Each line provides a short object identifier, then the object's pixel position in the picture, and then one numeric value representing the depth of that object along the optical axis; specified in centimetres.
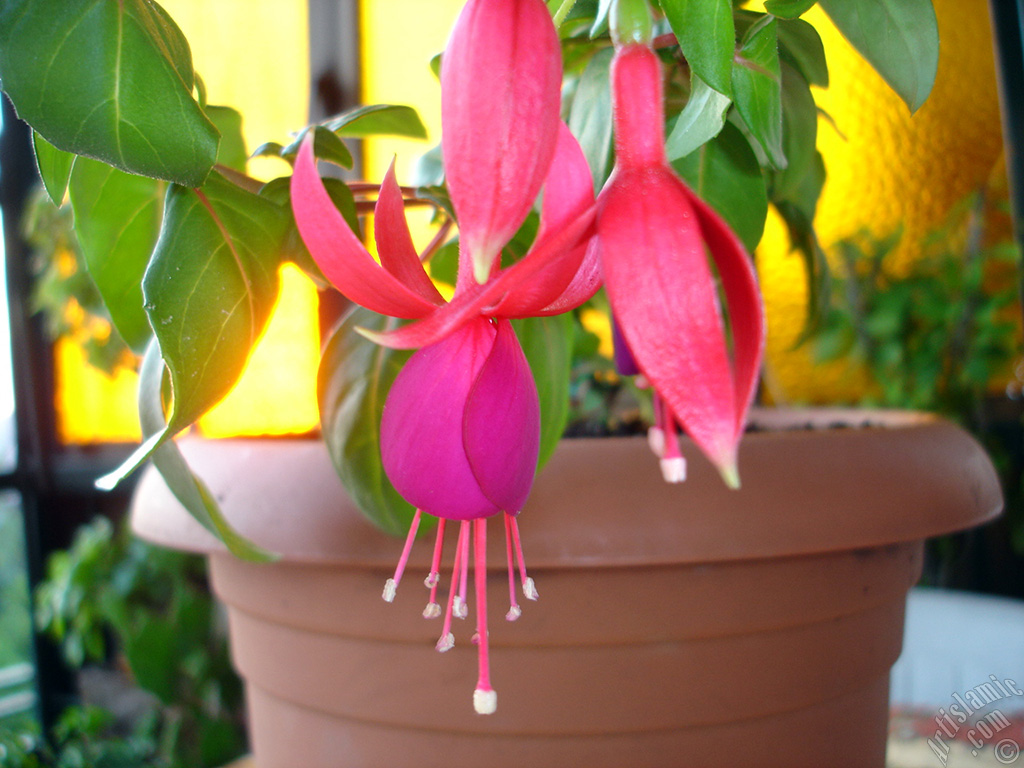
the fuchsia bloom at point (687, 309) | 10
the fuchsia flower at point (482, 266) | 12
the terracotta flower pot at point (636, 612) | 24
